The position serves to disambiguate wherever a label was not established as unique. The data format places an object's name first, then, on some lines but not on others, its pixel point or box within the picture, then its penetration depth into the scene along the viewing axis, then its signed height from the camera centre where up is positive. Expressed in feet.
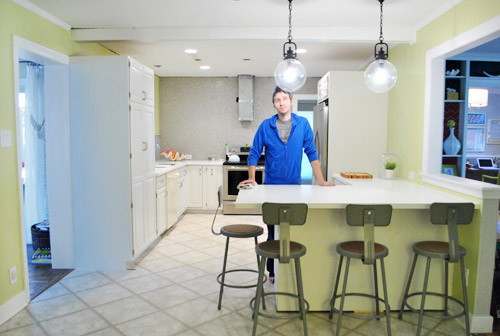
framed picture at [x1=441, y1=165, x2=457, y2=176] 13.11 -0.97
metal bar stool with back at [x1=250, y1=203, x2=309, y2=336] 7.55 -1.79
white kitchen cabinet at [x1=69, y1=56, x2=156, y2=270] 11.99 -0.62
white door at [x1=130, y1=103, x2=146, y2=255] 12.40 -1.19
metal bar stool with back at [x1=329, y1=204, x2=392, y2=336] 7.59 -1.65
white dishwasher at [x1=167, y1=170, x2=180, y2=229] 16.93 -2.66
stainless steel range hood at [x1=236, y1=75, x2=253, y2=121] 21.67 +2.49
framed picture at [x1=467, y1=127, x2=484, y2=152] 24.88 +0.13
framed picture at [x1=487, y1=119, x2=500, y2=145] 25.04 +0.53
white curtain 13.56 +0.19
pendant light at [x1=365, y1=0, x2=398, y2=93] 9.59 +1.68
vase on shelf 12.55 -0.13
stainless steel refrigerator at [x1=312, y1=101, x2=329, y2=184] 15.72 +0.32
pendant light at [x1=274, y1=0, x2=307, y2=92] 9.23 +1.61
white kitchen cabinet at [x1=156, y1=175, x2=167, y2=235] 15.23 -2.62
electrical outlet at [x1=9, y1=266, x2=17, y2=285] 9.32 -3.30
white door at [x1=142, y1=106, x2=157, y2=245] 13.64 -1.14
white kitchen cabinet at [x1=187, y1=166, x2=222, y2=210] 21.01 -2.45
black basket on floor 13.00 -3.29
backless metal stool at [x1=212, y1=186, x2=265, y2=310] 8.86 -2.15
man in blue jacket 10.60 -0.12
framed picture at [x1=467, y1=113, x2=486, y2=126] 24.93 +1.44
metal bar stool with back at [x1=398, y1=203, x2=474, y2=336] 7.75 -1.89
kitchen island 9.00 -2.49
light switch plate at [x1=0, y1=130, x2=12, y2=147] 9.05 +0.06
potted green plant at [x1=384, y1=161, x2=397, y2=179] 12.09 -0.92
